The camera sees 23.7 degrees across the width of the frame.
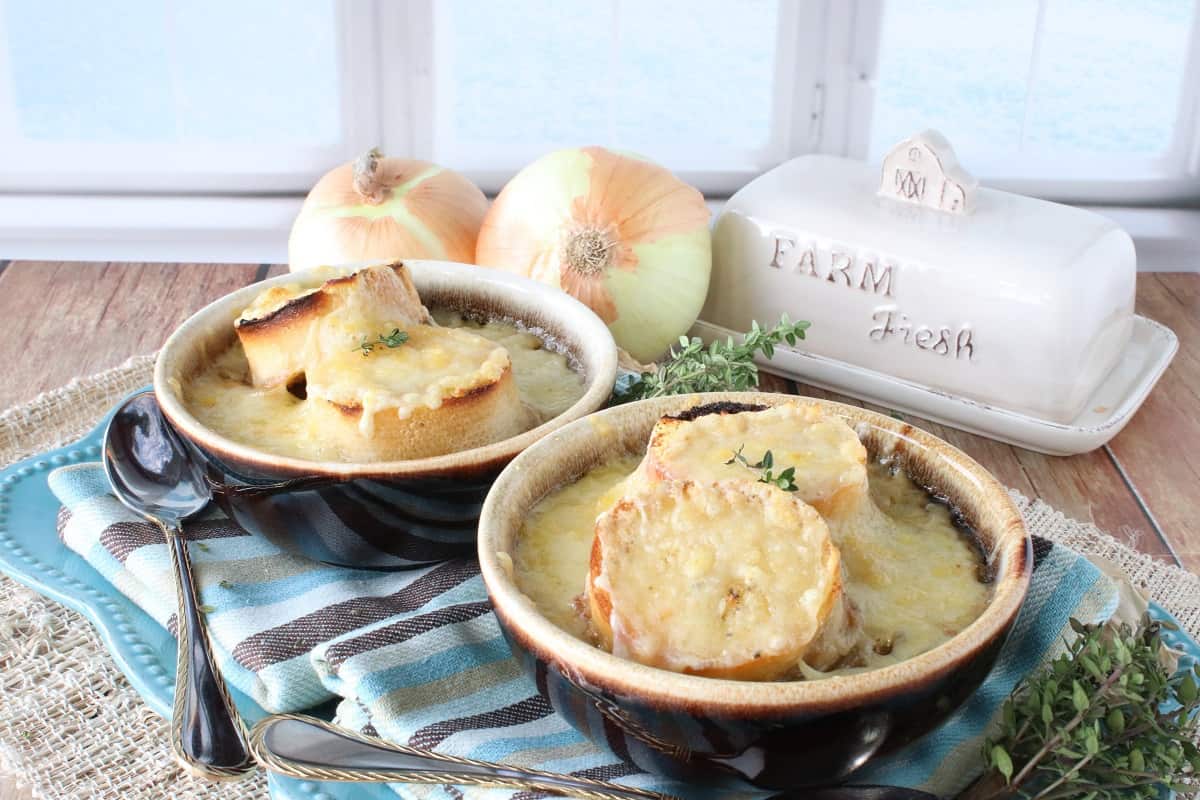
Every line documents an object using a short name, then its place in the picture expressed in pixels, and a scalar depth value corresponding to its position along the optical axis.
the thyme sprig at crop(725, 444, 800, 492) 0.78
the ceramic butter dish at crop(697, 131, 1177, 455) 0.97
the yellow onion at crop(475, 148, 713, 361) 0.99
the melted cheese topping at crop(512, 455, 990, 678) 0.77
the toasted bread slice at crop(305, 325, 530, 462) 0.82
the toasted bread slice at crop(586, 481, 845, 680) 0.75
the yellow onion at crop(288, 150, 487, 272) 1.00
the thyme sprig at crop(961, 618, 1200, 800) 0.76
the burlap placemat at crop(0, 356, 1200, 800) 0.80
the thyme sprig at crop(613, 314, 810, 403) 0.89
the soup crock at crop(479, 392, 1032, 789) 0.74
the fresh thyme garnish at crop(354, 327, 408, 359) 0.84
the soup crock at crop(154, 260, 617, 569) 0.81
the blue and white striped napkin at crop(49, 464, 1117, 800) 0.79
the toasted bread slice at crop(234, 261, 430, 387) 0.85
